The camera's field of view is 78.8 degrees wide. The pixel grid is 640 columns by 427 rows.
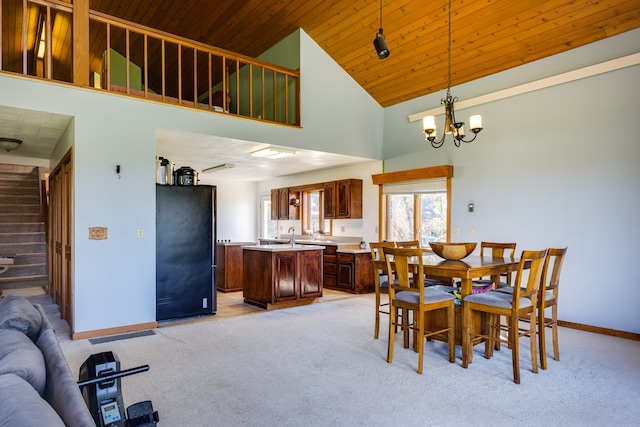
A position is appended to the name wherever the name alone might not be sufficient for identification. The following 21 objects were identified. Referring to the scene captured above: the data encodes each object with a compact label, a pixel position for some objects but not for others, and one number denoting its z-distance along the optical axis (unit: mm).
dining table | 3223
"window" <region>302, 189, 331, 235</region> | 8422
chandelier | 3742
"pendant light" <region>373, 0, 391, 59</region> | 4133
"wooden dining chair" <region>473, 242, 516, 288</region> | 4238
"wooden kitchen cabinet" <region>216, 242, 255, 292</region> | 6832
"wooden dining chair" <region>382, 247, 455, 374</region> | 3252
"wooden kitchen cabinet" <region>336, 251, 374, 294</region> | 6793
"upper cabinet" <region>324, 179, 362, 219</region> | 7414
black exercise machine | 1403
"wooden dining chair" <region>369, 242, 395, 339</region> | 3990
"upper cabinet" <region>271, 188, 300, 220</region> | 8938
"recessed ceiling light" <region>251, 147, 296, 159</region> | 5906
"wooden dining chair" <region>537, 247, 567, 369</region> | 3258
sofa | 924
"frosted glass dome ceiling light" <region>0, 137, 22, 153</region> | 5327
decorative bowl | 3668
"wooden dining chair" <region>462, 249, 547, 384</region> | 3039
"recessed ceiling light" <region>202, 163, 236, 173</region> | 7504
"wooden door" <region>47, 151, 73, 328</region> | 4430
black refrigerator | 4844
